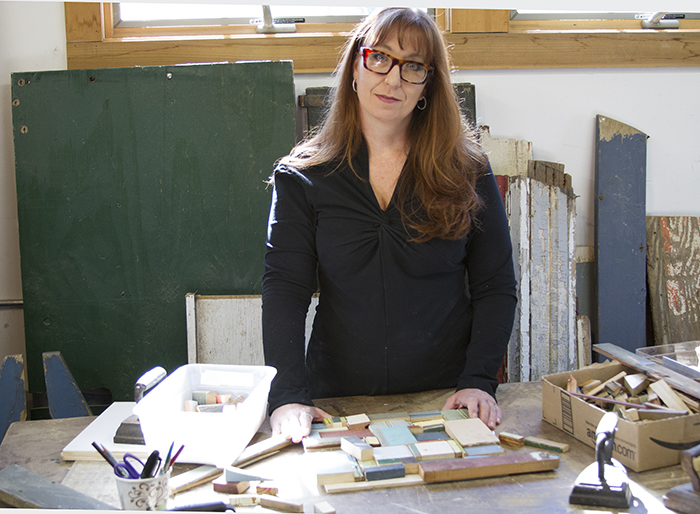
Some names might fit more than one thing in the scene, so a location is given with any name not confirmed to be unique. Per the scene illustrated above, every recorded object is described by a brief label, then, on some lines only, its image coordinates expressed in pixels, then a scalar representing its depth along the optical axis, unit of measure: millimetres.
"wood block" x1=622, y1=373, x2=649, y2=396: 1296
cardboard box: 1088
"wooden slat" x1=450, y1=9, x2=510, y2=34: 2479
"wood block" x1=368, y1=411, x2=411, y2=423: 1327
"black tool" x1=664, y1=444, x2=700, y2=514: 953
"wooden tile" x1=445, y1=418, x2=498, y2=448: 1185
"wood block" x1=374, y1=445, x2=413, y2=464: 1107
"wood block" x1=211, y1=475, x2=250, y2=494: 1031
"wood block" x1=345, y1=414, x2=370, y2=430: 1275
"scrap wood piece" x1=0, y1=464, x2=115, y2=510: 928
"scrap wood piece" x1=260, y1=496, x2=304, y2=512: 982
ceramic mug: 903
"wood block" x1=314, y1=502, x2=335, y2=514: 956
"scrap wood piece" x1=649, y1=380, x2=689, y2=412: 1204
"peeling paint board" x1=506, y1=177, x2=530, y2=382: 2395
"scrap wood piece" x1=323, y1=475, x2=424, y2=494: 1047
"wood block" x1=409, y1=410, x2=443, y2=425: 1311
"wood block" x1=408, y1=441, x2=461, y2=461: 1123
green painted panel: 2344
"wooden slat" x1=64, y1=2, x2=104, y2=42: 2441
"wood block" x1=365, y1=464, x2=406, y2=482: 1066
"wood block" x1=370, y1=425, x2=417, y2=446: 1181
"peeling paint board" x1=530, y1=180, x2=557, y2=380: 2408
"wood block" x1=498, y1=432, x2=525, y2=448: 1215
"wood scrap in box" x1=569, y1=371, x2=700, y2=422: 1177
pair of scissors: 923
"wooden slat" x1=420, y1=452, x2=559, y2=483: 1070
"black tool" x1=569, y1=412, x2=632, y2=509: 972
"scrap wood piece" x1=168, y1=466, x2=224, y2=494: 1053
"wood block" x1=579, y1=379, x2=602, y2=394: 1334
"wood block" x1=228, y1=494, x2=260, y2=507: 990
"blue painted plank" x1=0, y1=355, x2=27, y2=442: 2203
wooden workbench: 997
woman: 1538
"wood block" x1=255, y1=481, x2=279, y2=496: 1022
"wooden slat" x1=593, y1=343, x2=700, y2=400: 1244
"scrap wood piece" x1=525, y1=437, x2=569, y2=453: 1189
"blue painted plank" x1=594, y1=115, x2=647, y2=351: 2520
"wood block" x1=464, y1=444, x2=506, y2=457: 1143
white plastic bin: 1111
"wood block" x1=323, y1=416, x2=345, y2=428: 1287
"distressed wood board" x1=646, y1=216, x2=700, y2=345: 2523
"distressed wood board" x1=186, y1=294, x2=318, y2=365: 2371
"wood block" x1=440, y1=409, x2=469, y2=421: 1321
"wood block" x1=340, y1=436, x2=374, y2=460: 1122
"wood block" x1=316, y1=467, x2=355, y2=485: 1067
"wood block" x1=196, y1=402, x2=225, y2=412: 1218
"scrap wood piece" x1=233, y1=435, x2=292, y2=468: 1159
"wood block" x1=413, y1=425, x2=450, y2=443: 1205
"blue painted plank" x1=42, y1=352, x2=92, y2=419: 2223
